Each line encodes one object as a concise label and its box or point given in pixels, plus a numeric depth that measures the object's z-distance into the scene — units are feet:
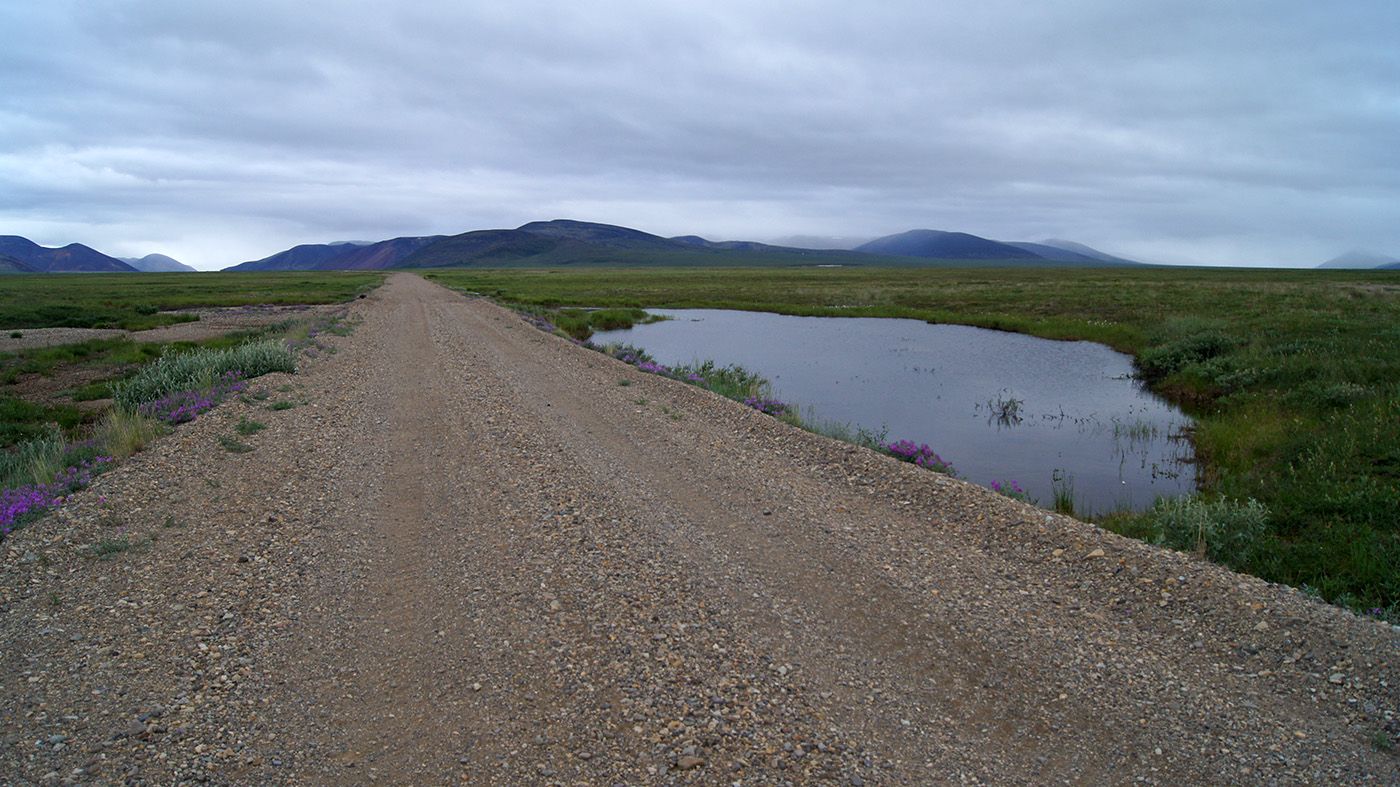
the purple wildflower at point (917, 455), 33.96
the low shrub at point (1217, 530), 23.31
